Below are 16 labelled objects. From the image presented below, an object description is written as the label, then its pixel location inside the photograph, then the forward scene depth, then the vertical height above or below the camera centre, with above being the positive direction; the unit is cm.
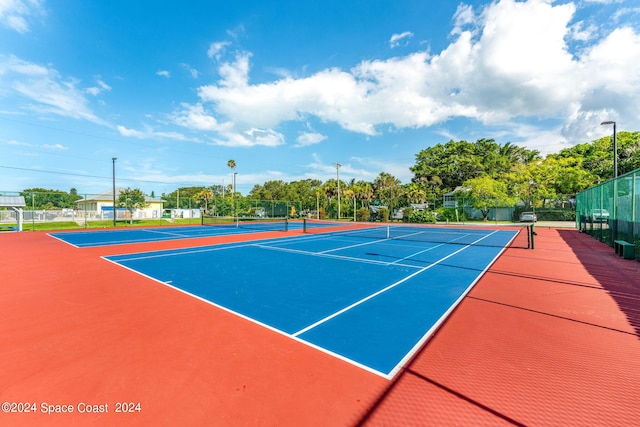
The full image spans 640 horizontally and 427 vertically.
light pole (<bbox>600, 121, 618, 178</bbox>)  1777 +542
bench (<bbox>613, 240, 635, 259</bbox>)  1128 -164
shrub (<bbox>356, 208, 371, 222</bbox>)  4578 -60
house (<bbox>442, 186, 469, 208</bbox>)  4309 +143
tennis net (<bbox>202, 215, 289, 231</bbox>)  3662 -131
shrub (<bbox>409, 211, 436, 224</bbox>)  3709 -88
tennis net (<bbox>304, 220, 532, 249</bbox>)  1792 -194
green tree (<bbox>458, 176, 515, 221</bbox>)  3616 +201
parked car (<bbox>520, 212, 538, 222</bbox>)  3622 -96
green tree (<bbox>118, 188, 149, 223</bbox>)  3719 +159
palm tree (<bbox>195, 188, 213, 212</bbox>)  6127 +377
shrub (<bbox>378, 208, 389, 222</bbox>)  4165 -50
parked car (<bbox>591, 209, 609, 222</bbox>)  1686 -40
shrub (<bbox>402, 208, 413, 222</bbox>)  3950 -36
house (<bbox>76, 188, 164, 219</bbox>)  3803 +88
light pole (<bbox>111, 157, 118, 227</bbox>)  3207 +407
